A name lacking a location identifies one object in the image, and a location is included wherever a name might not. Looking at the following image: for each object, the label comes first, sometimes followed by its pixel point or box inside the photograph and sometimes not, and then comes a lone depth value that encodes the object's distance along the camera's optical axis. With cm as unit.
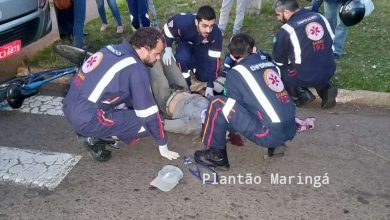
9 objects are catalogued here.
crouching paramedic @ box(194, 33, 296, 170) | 334
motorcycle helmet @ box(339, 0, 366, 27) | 514
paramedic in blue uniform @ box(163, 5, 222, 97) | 462
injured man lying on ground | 401
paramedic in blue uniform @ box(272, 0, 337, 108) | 442
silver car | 458
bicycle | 439
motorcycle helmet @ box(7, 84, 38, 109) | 434
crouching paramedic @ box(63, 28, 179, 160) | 333
